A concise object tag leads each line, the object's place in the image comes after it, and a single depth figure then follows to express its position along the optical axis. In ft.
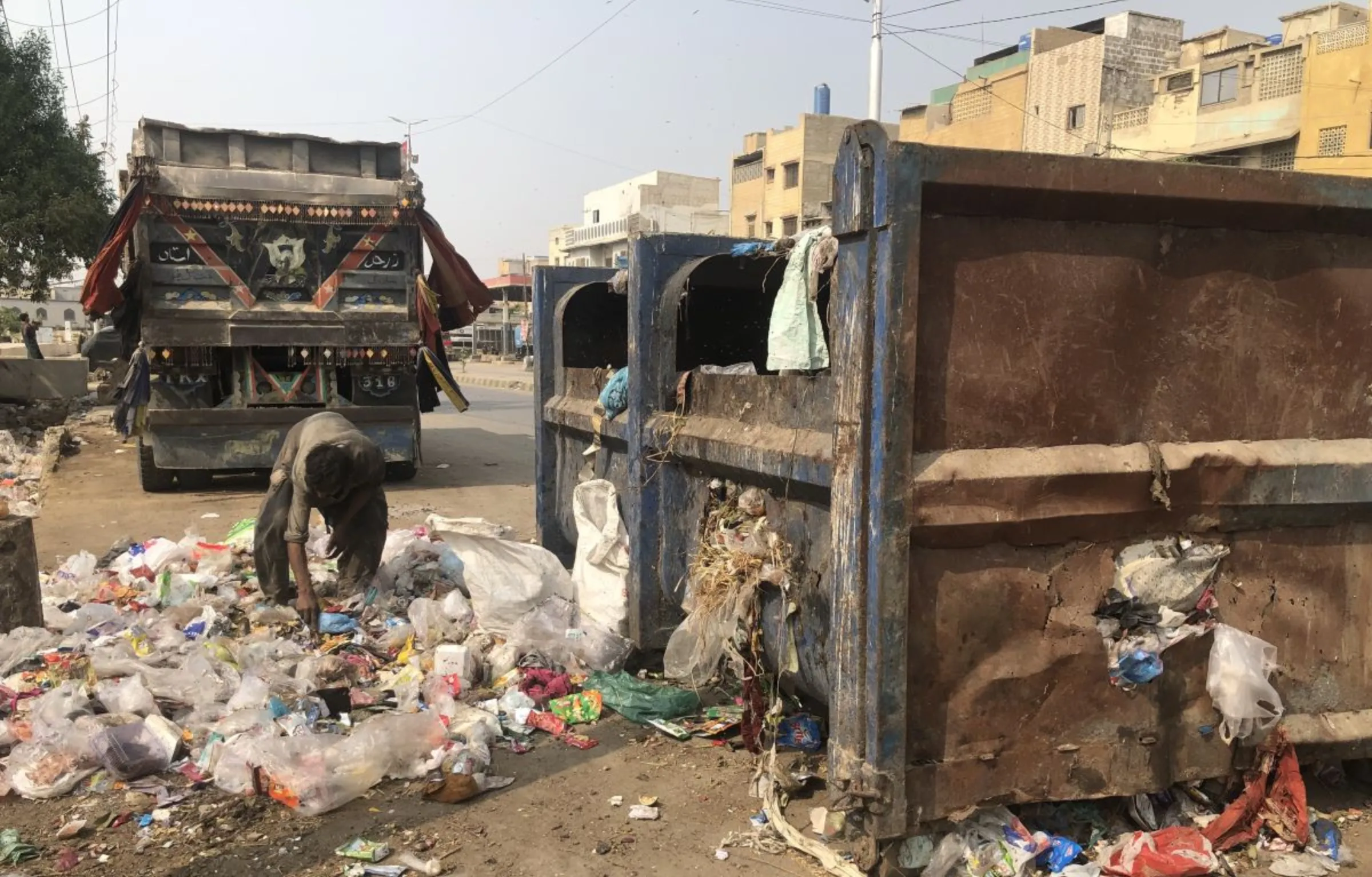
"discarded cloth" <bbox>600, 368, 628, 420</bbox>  12.25
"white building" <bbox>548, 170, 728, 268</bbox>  158.81
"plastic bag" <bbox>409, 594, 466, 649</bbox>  13.67
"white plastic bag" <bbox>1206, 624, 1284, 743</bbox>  7.80
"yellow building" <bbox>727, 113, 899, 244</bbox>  117.60
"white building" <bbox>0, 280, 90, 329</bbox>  176.96
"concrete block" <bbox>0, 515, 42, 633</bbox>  13.21
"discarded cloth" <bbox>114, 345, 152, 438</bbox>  24.93
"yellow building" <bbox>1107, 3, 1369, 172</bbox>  65.62
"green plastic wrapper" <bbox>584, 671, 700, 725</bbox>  11.10
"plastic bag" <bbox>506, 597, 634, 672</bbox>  12.15
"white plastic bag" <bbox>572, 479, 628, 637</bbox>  12.21
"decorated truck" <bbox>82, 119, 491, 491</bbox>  25.05
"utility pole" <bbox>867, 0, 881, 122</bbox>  57.77
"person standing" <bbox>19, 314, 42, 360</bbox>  58.39
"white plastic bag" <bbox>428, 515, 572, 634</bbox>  13.53
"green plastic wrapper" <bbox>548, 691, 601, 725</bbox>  11.30
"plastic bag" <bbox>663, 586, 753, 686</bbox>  9.44
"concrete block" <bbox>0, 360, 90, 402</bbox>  40.65
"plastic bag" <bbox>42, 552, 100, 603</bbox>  16.14
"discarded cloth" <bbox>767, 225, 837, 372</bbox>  9.20
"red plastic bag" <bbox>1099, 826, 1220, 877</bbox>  7.53
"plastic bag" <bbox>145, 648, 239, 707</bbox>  11.44
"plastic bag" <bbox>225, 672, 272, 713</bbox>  11.03
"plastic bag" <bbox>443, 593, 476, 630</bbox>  14.05
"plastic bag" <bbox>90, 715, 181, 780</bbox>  9.82
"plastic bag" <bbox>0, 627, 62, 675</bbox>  12.48
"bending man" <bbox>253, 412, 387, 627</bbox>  13.93
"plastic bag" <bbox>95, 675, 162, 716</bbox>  10.94
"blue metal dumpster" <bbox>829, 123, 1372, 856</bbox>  7.00
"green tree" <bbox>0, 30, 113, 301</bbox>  45.98
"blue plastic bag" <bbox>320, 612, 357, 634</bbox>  14.03
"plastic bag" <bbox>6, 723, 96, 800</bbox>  9.56
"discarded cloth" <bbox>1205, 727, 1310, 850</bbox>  8.07
